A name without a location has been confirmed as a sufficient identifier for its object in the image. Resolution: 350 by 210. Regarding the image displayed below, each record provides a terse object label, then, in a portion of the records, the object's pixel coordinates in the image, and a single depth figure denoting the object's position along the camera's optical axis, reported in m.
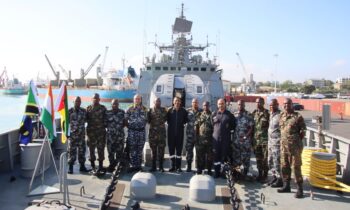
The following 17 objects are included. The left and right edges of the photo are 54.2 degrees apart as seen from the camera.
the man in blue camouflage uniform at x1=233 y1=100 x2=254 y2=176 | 6.44
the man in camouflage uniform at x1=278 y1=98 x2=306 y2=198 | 5.56
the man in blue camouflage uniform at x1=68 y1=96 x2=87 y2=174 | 6.63
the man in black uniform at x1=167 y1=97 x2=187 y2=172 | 6.87
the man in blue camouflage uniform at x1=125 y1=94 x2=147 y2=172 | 6.81
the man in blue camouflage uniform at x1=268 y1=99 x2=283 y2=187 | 6.12
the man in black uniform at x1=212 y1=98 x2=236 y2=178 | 6.43
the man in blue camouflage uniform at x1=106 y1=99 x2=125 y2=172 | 6.71
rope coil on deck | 6.04
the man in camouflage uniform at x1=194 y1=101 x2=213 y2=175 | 6.64
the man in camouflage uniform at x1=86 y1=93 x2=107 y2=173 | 6.65
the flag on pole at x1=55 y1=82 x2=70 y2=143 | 5.52
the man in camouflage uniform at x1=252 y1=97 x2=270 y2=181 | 6.41
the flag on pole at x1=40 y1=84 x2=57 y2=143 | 5.29
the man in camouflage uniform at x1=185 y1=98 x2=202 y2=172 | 6.86
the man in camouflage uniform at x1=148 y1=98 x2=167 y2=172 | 6.86
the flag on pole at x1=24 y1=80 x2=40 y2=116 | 5.80
